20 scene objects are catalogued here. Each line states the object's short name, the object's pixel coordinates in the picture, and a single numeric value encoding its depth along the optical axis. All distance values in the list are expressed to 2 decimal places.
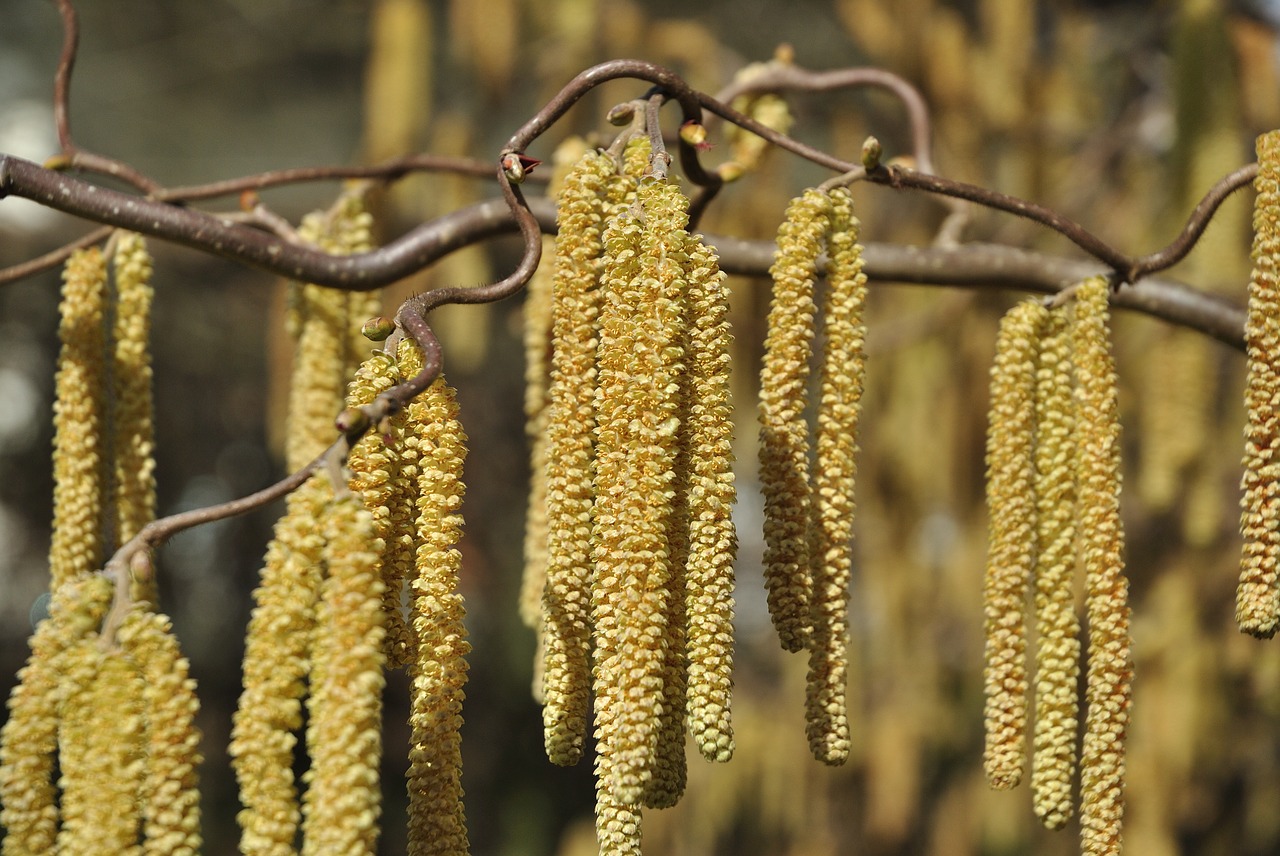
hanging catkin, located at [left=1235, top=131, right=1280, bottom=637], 0.42
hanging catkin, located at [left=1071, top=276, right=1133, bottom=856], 0.43
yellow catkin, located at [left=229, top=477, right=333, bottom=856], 0.39
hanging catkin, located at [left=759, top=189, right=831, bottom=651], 0.42
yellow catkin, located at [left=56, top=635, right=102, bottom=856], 0.39
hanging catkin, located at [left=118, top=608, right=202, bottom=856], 0.39
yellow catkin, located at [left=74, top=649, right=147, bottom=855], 0.39
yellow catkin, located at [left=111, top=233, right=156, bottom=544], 0.44
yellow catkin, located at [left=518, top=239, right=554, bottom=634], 0.45
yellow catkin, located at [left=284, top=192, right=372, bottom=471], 0.46
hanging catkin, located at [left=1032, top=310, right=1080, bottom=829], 0.43
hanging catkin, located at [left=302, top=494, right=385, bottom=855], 0.39
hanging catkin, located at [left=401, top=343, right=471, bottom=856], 0.40
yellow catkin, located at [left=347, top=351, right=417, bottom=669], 0.40
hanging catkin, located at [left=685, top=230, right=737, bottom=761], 0.40
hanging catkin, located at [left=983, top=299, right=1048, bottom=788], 0.43
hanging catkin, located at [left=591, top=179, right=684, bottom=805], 0.40
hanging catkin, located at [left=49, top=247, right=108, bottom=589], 0.43
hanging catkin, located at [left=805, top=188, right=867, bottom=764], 0.42
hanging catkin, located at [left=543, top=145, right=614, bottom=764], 0.41
